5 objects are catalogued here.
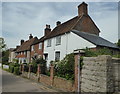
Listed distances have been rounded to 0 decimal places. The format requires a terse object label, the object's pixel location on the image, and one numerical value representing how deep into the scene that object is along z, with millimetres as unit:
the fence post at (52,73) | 11881
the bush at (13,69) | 24075
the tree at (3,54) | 49825
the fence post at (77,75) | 8586
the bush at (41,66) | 15588
